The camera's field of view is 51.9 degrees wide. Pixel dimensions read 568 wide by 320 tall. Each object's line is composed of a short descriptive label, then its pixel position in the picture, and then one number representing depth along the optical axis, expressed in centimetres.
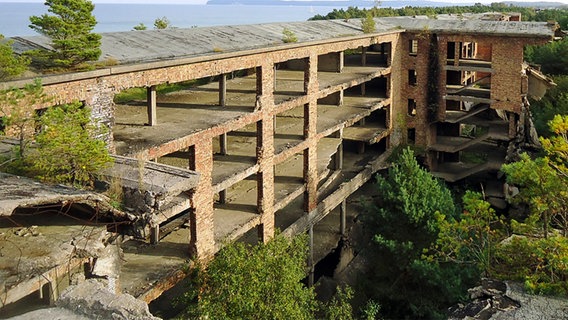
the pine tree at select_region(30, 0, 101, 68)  1411
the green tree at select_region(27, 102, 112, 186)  1080
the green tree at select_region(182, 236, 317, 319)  1530
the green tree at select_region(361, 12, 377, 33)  2883
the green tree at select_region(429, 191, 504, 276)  1534
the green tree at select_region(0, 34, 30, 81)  1298
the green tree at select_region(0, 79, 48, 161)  1116
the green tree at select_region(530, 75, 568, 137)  3089
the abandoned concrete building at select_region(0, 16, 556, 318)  1033
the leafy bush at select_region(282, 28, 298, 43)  2259
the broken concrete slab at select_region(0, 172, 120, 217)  882
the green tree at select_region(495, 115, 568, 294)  1339
